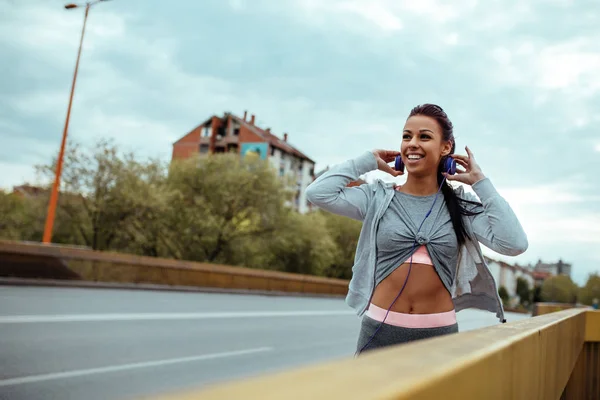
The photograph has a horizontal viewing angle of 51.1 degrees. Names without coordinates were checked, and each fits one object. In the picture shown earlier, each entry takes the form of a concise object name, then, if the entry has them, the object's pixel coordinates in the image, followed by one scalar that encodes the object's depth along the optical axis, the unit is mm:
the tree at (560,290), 149225
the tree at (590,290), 140500
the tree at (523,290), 150550
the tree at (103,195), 37000
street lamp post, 23406
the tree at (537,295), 133550
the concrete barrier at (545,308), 7328
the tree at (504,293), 121156
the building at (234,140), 82688
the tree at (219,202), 44125
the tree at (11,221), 44438
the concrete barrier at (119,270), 16453
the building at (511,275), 143162
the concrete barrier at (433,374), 659
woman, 2982
